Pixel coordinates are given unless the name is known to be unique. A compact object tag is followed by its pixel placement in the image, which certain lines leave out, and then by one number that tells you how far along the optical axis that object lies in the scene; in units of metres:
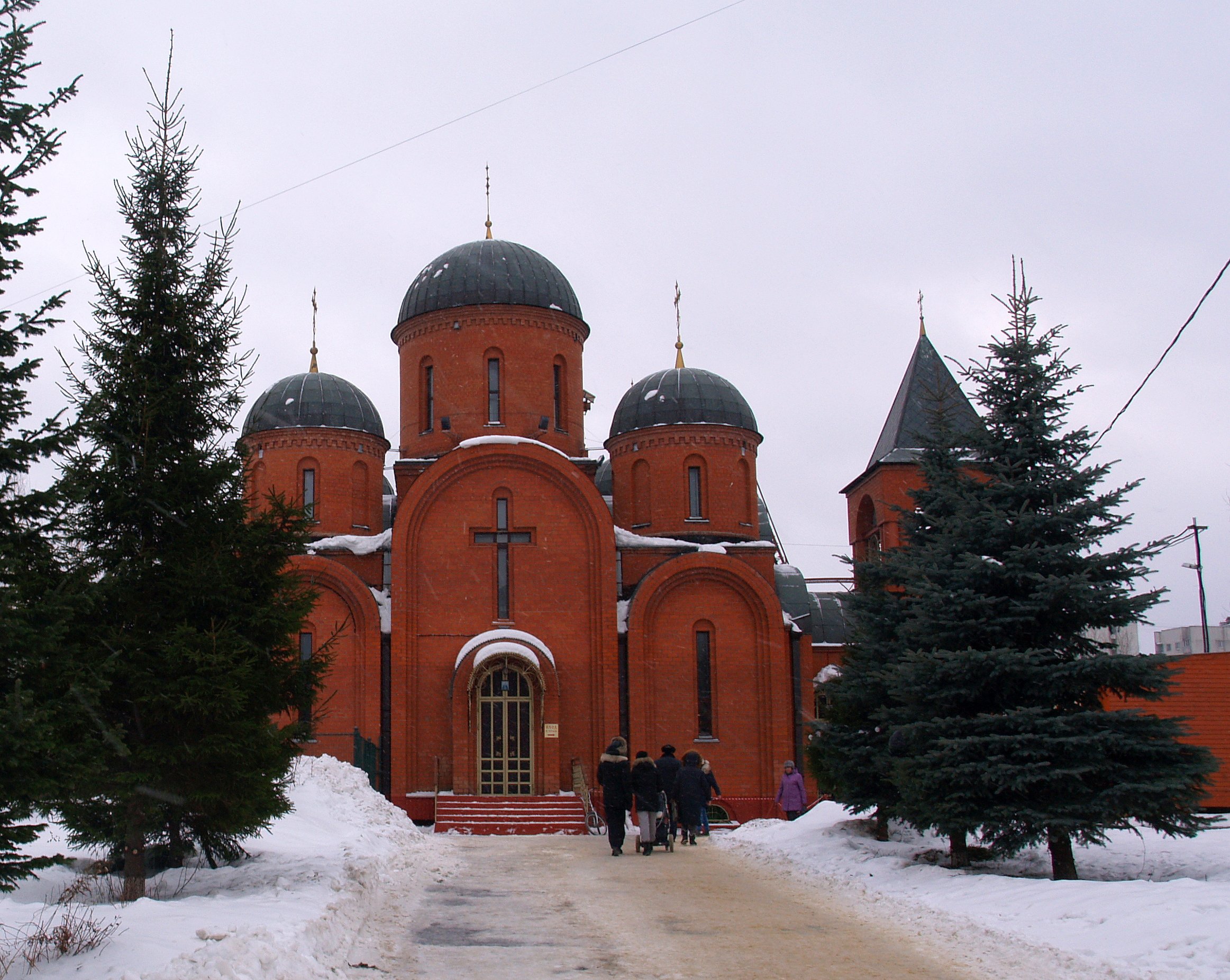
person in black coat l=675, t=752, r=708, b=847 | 15.61
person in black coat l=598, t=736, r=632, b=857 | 14.13
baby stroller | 14.64
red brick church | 23.28
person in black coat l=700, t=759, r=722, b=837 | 16.25
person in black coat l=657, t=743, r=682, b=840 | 15.54
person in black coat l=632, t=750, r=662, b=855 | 14.05
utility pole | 41.35
